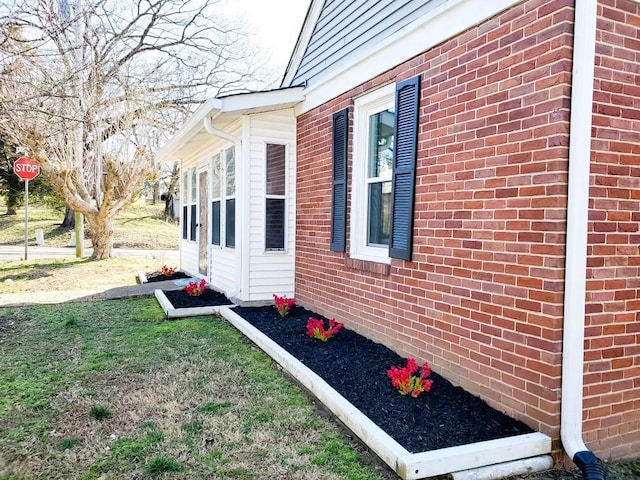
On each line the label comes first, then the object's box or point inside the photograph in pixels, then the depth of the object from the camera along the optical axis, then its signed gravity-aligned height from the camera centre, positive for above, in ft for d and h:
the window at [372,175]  14.62 +1.53
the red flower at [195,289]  23.80 -3.77
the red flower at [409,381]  10.52 -3.81
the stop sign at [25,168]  39.06 +4.20
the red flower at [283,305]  18.86 -3.61
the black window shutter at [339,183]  16.26 +1.35
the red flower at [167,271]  33.04 -3.97
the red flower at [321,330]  14.99 -3.74
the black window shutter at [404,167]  12.56 +1.51
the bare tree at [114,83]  23.15 +9.43
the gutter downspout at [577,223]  8.23 -0.01
